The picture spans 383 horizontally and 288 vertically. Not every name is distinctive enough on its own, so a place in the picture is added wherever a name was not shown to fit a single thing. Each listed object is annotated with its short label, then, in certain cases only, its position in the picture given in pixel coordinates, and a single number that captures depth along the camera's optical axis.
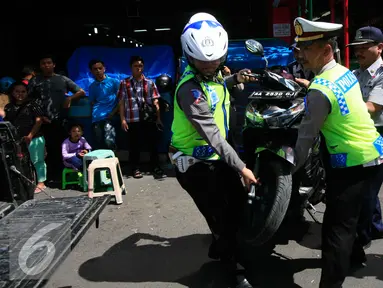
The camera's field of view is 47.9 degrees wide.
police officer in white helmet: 2.70
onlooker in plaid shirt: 6.14
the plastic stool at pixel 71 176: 5.80
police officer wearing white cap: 2.42
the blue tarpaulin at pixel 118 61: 6.82
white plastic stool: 4.98
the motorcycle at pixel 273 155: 2.80
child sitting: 5.78
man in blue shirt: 6.23
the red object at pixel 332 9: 6.88
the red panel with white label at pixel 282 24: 9.14
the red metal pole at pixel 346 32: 6.04
